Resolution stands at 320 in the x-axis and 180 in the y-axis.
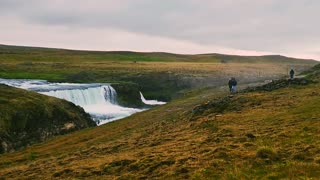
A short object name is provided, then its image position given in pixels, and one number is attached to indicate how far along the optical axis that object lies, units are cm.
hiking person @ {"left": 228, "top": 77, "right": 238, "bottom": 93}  6070
